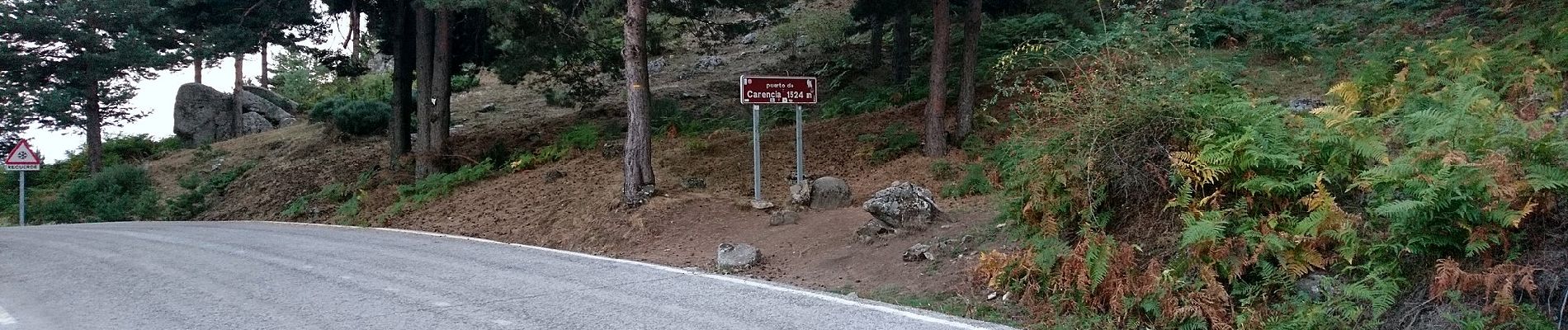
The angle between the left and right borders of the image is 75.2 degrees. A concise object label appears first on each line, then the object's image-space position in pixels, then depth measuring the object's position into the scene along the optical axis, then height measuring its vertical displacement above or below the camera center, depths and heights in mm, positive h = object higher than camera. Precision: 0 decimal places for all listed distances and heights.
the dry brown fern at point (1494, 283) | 5461 -745
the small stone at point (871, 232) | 10867 -773
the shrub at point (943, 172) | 15086 -200
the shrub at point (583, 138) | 20016 +548
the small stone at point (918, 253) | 9617 -895
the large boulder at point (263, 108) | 38875 +2435
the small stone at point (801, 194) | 13594 -440
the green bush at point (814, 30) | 30391 +4219
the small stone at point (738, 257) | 10625 -1003
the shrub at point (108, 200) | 25625 -660
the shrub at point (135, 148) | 35062 +915
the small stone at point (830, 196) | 13555 -468
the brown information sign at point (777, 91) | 13516 +955
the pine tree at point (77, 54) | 26062 +3138
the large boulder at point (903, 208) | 10867 -529
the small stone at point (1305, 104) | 13750 +646
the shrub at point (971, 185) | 13648 -365
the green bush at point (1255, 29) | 17641 +2309
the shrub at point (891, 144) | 16938 +273
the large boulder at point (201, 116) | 37344 +2083
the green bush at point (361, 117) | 29391 +1533
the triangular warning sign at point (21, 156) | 24219 +481
